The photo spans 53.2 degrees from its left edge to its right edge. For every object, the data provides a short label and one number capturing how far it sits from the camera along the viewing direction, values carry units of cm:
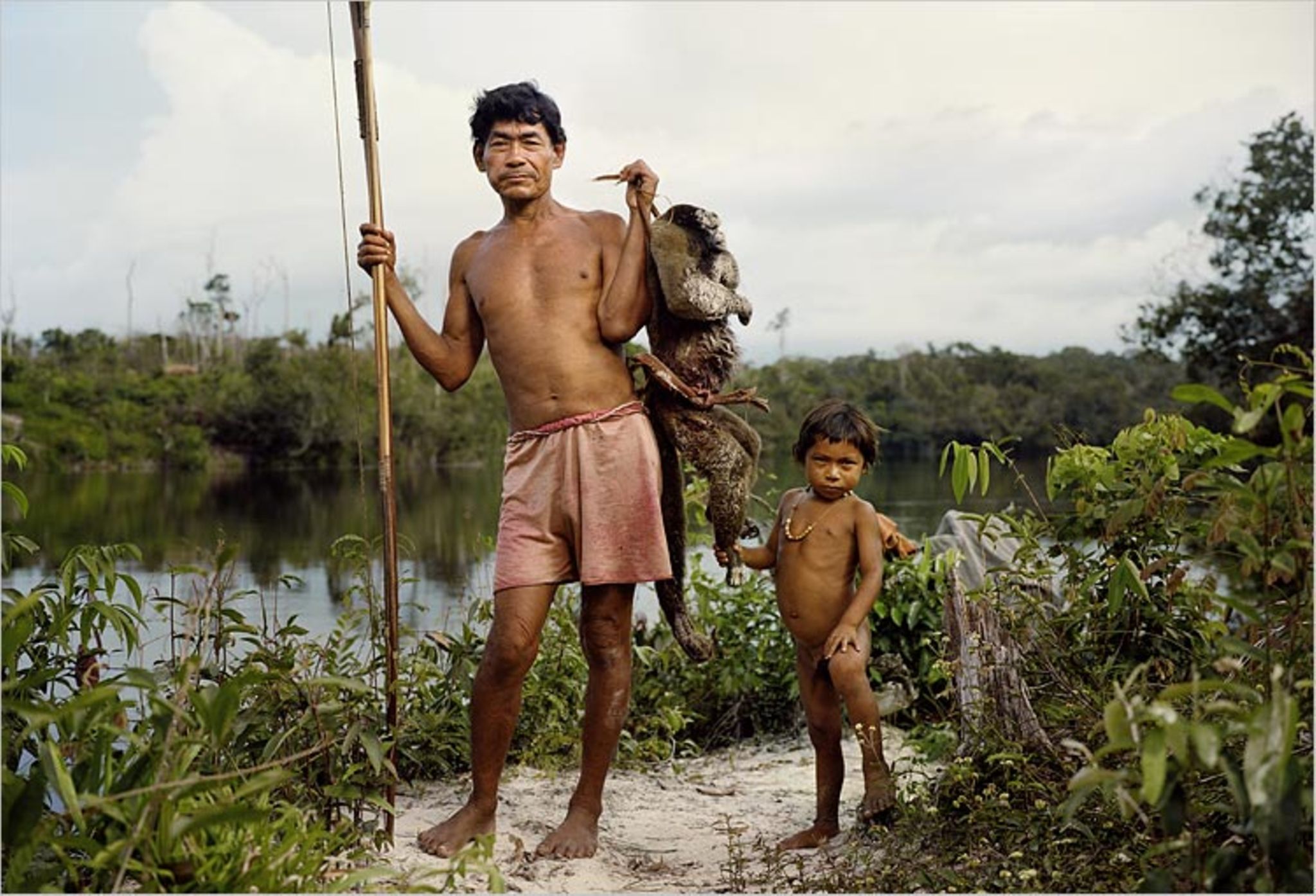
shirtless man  343
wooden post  340
